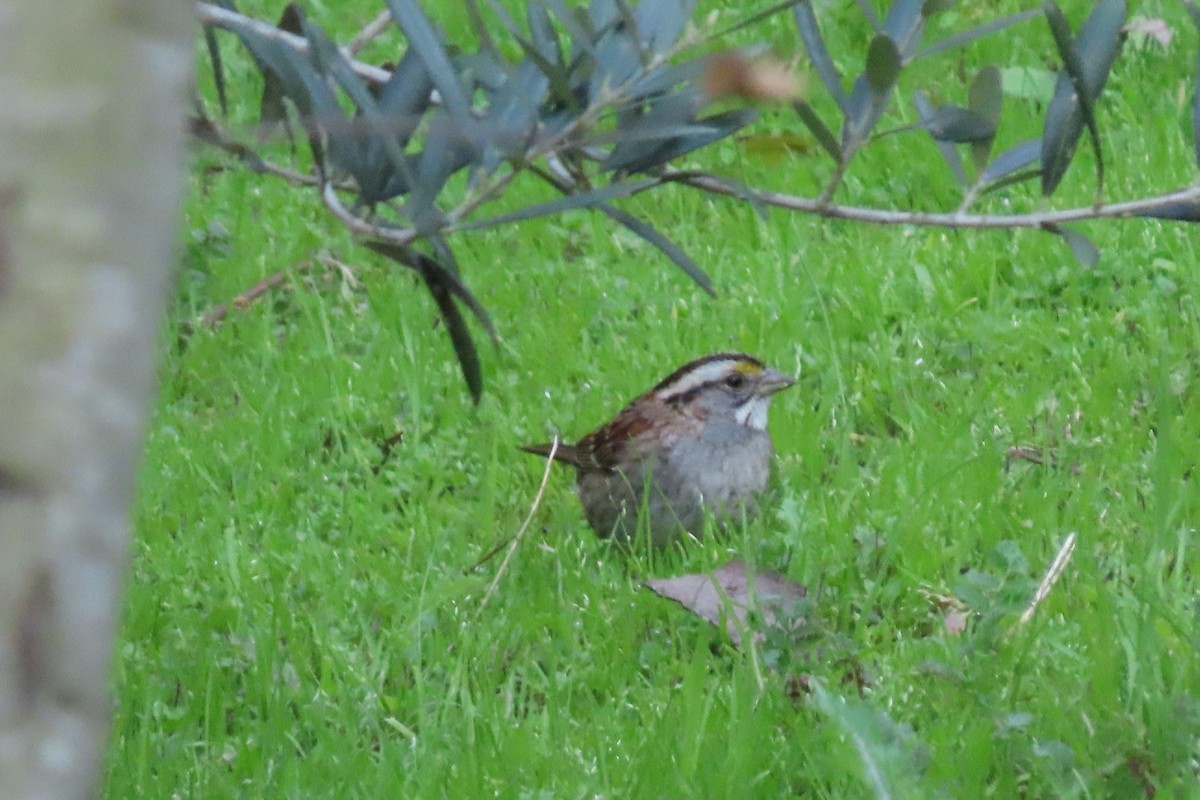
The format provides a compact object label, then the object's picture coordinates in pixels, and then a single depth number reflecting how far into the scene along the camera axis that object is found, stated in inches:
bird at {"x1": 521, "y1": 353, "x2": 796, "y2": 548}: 389.4
